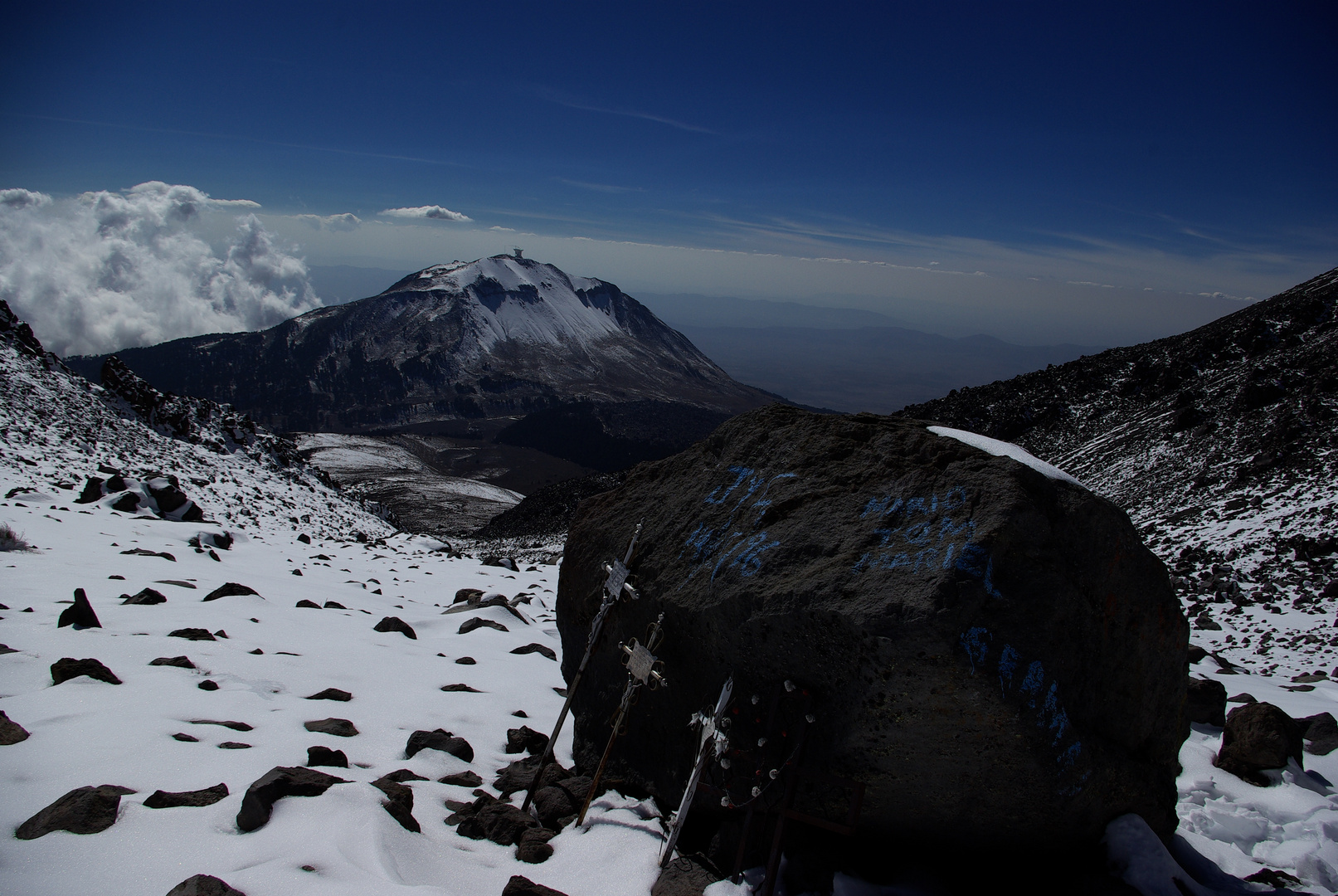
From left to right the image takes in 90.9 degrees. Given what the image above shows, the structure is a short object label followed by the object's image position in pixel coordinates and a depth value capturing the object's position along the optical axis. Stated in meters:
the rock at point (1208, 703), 7.07
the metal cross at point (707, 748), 4.33
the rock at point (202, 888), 3.23
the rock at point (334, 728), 6.03
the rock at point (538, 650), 10.29
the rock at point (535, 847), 4.57
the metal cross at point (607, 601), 5.48
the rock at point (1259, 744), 5.83
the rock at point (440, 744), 6.10
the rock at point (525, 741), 6.61
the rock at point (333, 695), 7.03
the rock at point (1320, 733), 6.41
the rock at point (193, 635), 7.75
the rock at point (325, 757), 5.16
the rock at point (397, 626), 10.45
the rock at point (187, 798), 4.10
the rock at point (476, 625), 11.24
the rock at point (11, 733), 4.52
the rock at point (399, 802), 4.52
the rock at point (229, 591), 10.31
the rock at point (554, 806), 5.19
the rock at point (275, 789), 4.06
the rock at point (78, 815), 3.65
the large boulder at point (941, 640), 3.88
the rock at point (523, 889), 3.88
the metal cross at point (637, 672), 4.95
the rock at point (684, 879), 4.16
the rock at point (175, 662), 6.72
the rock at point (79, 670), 5.78
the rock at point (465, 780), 5.61
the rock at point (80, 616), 7.37
